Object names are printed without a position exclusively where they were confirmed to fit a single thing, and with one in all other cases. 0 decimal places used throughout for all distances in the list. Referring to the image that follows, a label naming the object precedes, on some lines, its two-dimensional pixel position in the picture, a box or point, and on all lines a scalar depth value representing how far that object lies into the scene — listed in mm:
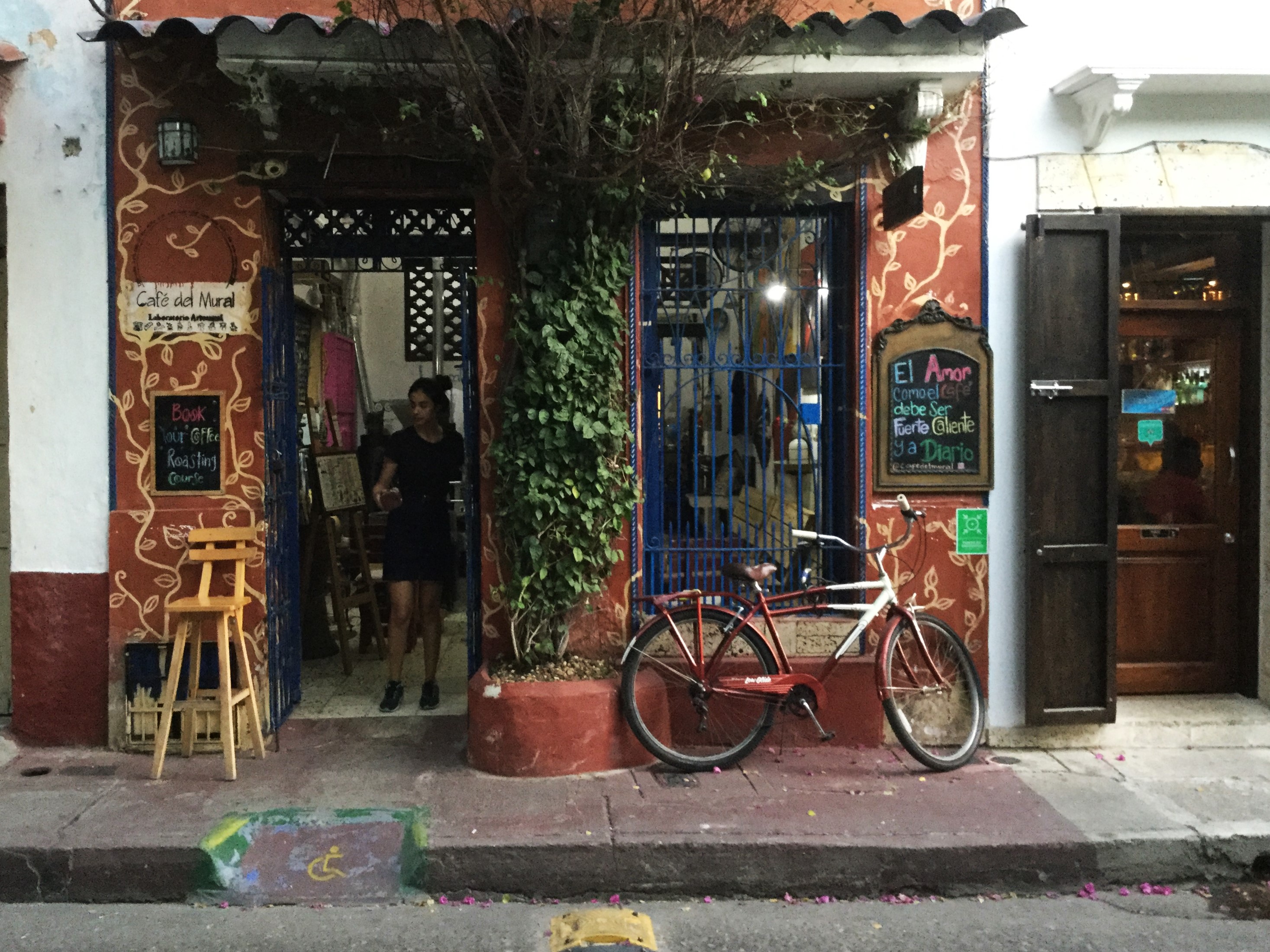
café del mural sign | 5414
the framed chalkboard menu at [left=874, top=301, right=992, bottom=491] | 5551
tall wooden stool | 5012
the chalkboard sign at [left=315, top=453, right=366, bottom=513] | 6941
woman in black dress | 6238
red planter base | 4996
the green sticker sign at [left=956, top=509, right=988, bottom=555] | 5590
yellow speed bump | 3795
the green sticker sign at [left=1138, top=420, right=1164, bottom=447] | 6156
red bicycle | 5137
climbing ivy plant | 5133
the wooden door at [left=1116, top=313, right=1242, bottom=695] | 6133
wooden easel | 6910
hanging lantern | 5270
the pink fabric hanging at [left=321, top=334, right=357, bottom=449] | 8484
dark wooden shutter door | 5453
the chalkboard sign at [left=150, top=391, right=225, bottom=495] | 5441
